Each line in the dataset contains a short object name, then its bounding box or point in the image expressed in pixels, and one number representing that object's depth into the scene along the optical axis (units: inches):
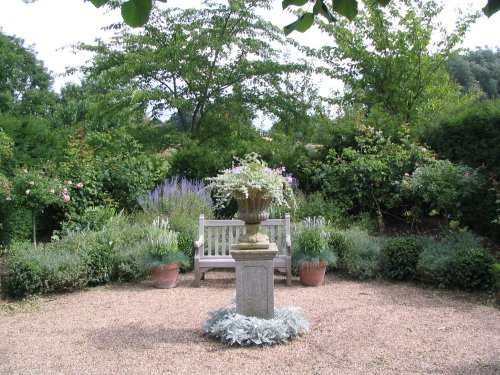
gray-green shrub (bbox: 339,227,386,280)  278.1
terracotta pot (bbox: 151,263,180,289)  263.4
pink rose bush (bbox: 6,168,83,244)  283.3
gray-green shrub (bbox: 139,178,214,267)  303.1
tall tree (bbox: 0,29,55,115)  898.0
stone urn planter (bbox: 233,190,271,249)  184.9
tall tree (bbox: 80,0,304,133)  471.2
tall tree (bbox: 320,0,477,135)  463.2
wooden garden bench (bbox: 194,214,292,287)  270.8
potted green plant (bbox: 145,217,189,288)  263.6
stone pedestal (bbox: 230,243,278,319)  183.5
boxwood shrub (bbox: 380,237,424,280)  269.3
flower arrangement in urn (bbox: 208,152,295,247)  183.8
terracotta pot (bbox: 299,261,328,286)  266.1
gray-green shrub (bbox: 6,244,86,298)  243.1
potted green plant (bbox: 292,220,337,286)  266.1
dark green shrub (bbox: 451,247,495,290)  241.0
